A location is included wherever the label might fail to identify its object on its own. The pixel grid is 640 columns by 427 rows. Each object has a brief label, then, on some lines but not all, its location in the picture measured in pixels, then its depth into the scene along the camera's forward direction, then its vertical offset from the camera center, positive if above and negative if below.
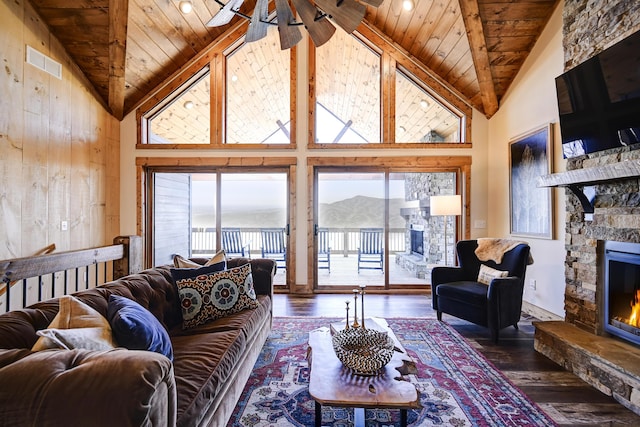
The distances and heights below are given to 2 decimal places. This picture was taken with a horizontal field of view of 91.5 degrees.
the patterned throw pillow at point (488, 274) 3.36 -0.66
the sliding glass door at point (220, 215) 5.07 -0.02
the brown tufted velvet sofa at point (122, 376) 0.90 -0.55
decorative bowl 1.66 -0.76
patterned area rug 1.93 -1.27
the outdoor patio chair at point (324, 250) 5.08 -0.59
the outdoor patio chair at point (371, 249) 5.08 -0.57
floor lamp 4.46 +0.13
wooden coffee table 1.46 -0.87
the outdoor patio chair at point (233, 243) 5.17 -0.49
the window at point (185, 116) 4.98 +1.58
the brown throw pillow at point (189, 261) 2.66 -0.42
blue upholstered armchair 3.07 -0.80
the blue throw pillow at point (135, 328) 1.38 -0.53
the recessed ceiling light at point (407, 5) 4.04 +2.74
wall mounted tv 2.20 +0.90
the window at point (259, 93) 4.95 +1.94
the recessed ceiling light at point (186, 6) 4.00 +2.69
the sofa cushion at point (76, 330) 1.13 -0.47
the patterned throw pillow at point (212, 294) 2.29 -0.62
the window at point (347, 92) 4.96 +2.01
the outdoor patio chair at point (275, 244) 5.10 -0.50
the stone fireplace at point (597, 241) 2.19 -0.23
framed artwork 3.58 +0.38
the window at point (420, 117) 4.95 +1.57
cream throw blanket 3.47 -0.39
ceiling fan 1.98 +1.38
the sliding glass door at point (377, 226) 5.03 -0.20
